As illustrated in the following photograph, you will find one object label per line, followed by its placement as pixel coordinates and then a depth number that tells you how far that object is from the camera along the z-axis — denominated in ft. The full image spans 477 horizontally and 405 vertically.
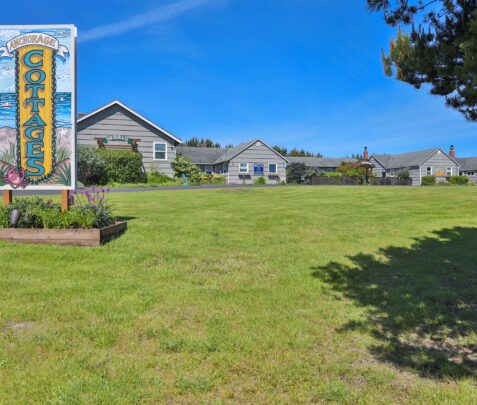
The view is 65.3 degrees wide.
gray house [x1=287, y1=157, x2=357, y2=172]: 238.89
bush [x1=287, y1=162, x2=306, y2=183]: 153.79
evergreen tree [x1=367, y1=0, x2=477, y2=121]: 14.25
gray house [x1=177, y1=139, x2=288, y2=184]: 147.64
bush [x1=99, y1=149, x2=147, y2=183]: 83.46
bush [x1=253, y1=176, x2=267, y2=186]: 138.10
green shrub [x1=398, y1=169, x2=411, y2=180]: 192.97
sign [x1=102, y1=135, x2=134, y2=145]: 92.12
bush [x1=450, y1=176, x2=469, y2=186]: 164.76
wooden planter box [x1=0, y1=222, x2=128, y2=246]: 21.71
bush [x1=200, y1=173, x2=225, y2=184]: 119.44
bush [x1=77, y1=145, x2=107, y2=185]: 75.51
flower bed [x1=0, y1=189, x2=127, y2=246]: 21.74
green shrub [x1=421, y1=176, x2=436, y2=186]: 172.86
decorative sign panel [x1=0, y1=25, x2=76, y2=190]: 24.89
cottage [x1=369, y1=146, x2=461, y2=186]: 194.80
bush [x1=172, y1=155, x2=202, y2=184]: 107.45
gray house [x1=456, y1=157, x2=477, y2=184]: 228.72
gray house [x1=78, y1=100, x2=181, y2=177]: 91.15
